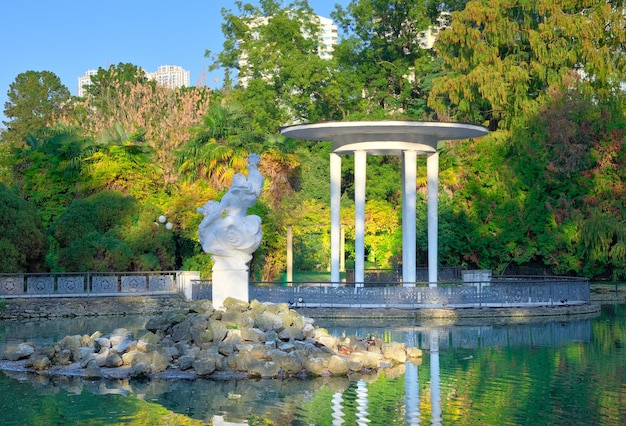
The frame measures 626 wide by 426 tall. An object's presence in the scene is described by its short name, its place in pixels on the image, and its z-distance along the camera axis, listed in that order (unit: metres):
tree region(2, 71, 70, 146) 74.37
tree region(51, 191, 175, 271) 34.22
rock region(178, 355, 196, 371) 17.83
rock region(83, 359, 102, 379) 17.61
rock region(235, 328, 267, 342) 18.70
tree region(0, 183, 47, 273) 32.47
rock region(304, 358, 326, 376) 17.67
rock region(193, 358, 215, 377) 17.53
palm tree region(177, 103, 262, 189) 38.16
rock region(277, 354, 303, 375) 17.70
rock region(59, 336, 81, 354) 19.12
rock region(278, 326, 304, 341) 19.09
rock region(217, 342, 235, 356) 18.25
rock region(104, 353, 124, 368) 18.17
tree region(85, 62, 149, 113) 61.46
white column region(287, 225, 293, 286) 36.91
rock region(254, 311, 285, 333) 19.28
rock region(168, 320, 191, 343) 19.07
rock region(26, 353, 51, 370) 18.47
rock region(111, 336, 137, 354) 18.72
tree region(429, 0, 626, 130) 41.91
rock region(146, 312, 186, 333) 19.91
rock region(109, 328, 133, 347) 19.12
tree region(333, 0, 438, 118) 50.62
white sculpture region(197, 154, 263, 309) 21.09
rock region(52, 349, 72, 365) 18.73
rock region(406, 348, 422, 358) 20.05
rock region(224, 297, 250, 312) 20.11
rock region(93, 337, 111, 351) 19.06
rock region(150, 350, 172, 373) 17.73
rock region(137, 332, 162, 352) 18.55
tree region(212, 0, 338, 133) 50.78
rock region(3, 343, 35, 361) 19.38
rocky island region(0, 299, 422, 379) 17.72
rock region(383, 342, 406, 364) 19.38
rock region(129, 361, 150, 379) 17.53
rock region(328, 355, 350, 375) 17.80
